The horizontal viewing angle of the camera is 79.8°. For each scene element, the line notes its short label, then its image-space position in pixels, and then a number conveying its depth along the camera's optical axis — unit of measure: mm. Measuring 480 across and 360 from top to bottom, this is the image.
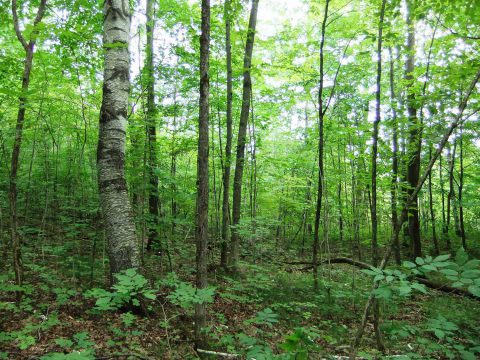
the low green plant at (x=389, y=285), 1744
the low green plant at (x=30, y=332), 3162
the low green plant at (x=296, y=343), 1965
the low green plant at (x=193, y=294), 2676
